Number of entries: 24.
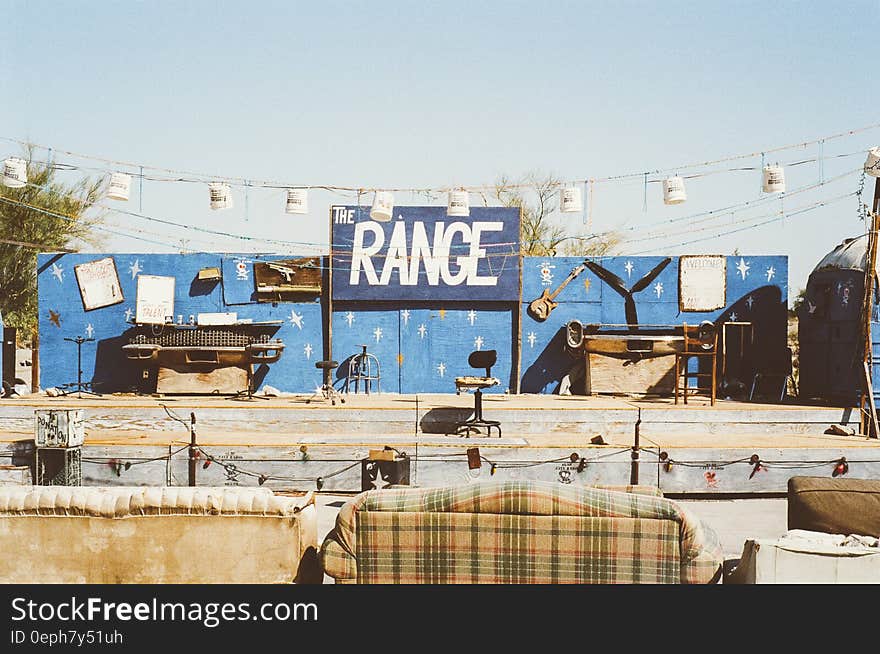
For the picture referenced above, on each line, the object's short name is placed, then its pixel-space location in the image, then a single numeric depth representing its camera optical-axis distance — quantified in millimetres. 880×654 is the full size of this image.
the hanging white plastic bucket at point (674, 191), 12484
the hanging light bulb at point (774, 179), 12061
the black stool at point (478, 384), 10727
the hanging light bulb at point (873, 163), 10855
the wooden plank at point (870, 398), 11125
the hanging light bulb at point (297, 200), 13188
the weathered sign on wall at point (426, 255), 14797
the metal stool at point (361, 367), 14645
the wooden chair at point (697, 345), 13336
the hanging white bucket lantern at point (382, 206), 12922
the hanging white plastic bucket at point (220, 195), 12758
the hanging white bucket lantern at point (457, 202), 13273
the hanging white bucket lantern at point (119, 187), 12289
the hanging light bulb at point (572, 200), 13071
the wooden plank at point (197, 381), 13836
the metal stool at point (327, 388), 12398
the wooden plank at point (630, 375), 14148
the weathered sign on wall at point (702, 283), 14797
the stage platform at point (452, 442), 9773
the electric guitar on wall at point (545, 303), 14852
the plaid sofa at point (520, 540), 4738
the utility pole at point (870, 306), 11195
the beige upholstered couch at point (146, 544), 5219
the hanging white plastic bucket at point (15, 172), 11734
